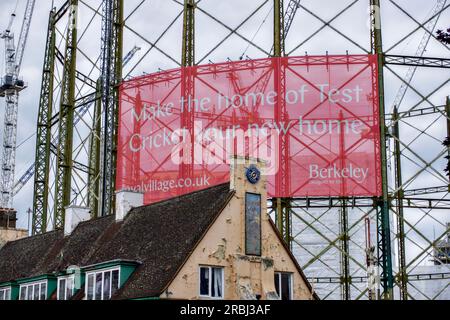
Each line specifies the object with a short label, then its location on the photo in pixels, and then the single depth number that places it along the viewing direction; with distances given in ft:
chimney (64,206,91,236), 129.49
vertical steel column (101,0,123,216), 152.56
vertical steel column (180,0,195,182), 142.92
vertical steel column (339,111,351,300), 134.72
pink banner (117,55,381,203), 135.03
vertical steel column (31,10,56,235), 186.80
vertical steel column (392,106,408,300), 139.03
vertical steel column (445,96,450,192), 156.11
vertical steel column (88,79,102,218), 167.94
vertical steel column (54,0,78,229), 173.17
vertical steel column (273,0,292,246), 134.72
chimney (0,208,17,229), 165.48
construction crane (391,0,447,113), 134.14
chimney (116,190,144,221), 119.34
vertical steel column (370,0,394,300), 128.77
